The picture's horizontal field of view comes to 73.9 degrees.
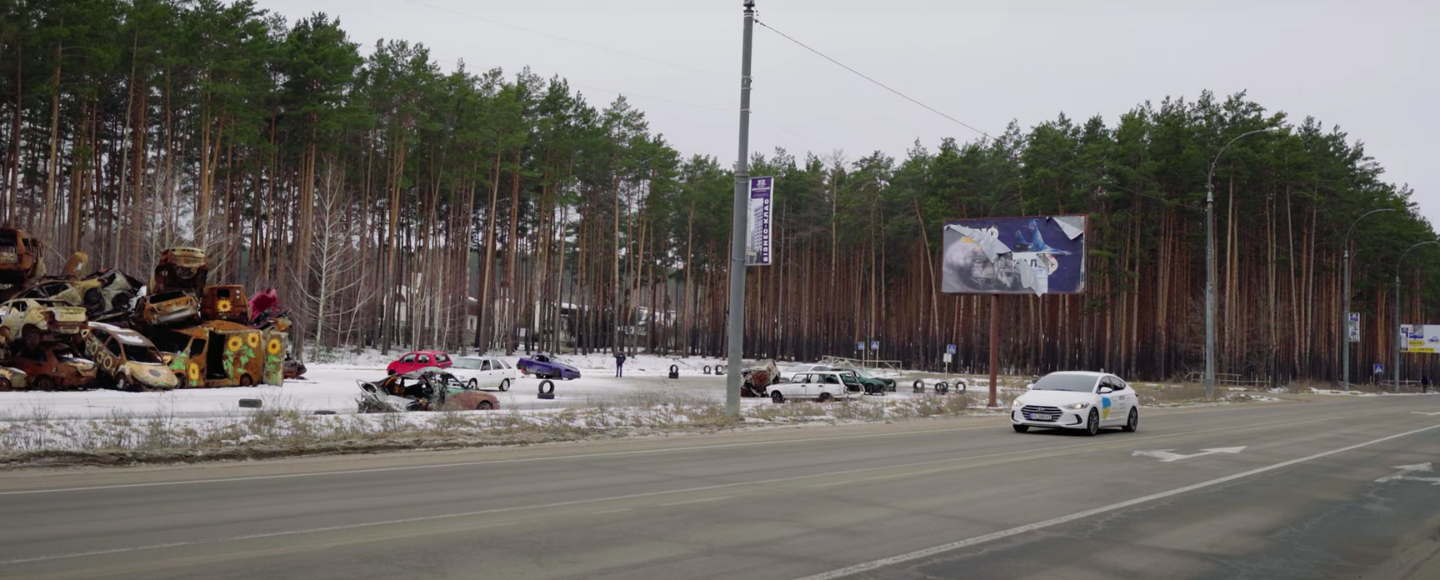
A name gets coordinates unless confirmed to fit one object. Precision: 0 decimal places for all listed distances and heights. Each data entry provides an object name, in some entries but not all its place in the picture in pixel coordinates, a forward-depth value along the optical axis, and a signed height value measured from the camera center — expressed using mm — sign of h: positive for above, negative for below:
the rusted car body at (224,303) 33250 +549
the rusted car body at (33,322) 26875 -241
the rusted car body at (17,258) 29562 +1706
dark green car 45469 -2221
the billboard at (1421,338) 77438 +1209
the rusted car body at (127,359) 28125 -1300
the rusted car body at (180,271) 32312 +1586
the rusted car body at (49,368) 27172 -1538
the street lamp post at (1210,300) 41969 +2079
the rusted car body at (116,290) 31906 +872
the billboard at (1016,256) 33312 +3042
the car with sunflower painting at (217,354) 31281 -1218
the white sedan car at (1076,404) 21516 -1400
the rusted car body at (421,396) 24695 -1894
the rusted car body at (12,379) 26516 -1851
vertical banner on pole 23703 +2551
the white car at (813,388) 37500 -2055
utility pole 22375 +1768
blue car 51625 -2228
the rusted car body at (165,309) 31812 +277
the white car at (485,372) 39094 -1896
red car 40875 -1617
